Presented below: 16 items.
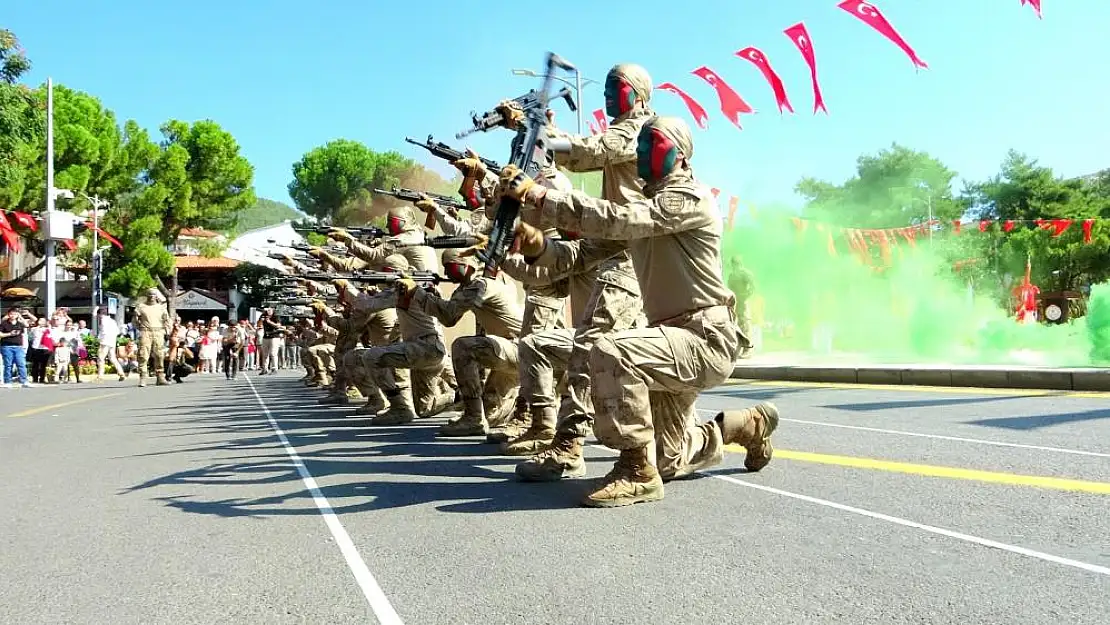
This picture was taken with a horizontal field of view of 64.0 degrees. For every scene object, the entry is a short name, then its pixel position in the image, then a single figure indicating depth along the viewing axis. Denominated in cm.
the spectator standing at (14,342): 1991
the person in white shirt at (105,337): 2341
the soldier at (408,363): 928
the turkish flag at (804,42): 1449
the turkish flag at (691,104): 1922
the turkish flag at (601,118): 2127
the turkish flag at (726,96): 1744
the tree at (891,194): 5150
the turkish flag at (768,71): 1597
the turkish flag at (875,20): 1290
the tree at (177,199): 4388
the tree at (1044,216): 3753
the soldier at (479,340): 793
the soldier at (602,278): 558
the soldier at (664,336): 467
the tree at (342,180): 6047
